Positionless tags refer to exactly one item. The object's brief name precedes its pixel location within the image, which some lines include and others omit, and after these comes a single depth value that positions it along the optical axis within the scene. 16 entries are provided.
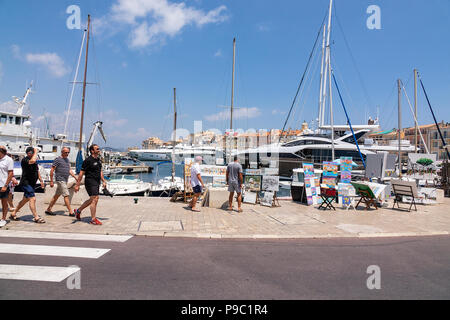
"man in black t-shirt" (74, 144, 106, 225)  6.56
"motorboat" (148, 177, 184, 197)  19.84
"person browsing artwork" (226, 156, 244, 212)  9.17
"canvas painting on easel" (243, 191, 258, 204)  10.61
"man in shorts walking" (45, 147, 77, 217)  7.34
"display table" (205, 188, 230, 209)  9.86
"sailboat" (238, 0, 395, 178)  40.84
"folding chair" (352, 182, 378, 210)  9.91
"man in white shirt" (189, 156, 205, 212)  8.81
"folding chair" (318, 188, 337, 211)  10.02
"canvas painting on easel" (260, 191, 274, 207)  10.21
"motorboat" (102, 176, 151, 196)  18.97
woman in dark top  6.48
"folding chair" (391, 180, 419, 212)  10.38
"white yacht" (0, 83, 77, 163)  26.10
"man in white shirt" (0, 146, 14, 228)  6.11
